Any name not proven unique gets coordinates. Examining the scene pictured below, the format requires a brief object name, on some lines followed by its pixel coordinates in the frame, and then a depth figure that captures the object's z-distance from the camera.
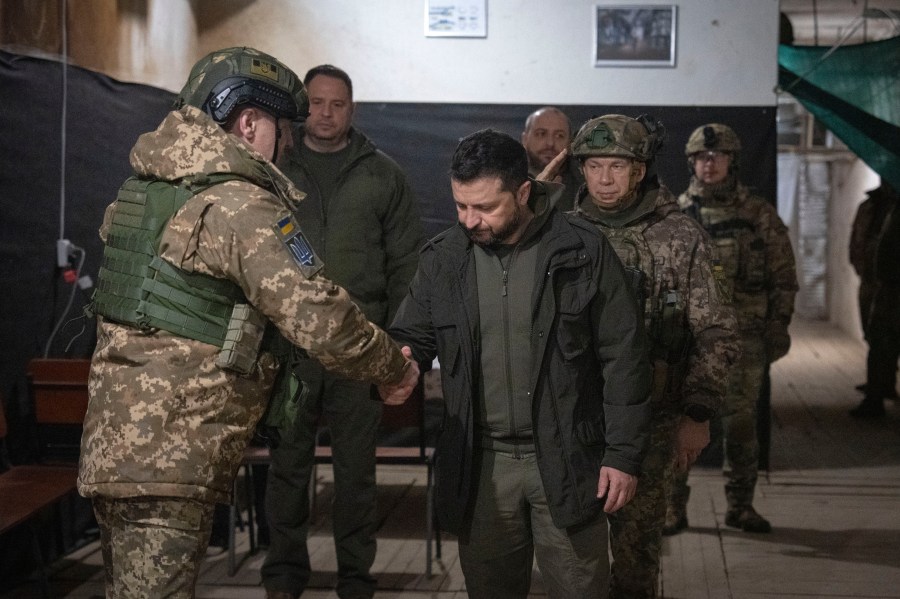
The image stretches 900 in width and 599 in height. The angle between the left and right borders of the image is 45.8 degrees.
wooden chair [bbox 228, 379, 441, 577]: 4.63
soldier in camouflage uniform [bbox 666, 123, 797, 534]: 5.34
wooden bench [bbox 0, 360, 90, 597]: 4.13
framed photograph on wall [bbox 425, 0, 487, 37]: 6.49
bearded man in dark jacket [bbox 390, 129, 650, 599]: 2.79
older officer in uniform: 3.34
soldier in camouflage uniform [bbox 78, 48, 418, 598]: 2.57
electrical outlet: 4.68
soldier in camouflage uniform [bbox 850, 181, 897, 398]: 8.24
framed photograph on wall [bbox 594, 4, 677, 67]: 6.38
